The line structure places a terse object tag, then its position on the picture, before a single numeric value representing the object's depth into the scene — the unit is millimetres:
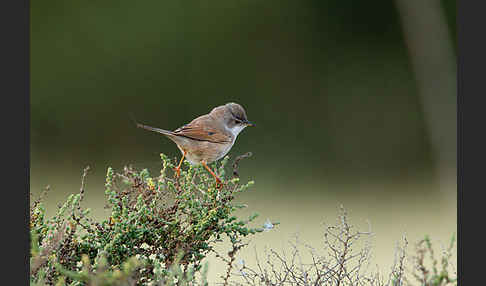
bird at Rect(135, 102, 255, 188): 8141
